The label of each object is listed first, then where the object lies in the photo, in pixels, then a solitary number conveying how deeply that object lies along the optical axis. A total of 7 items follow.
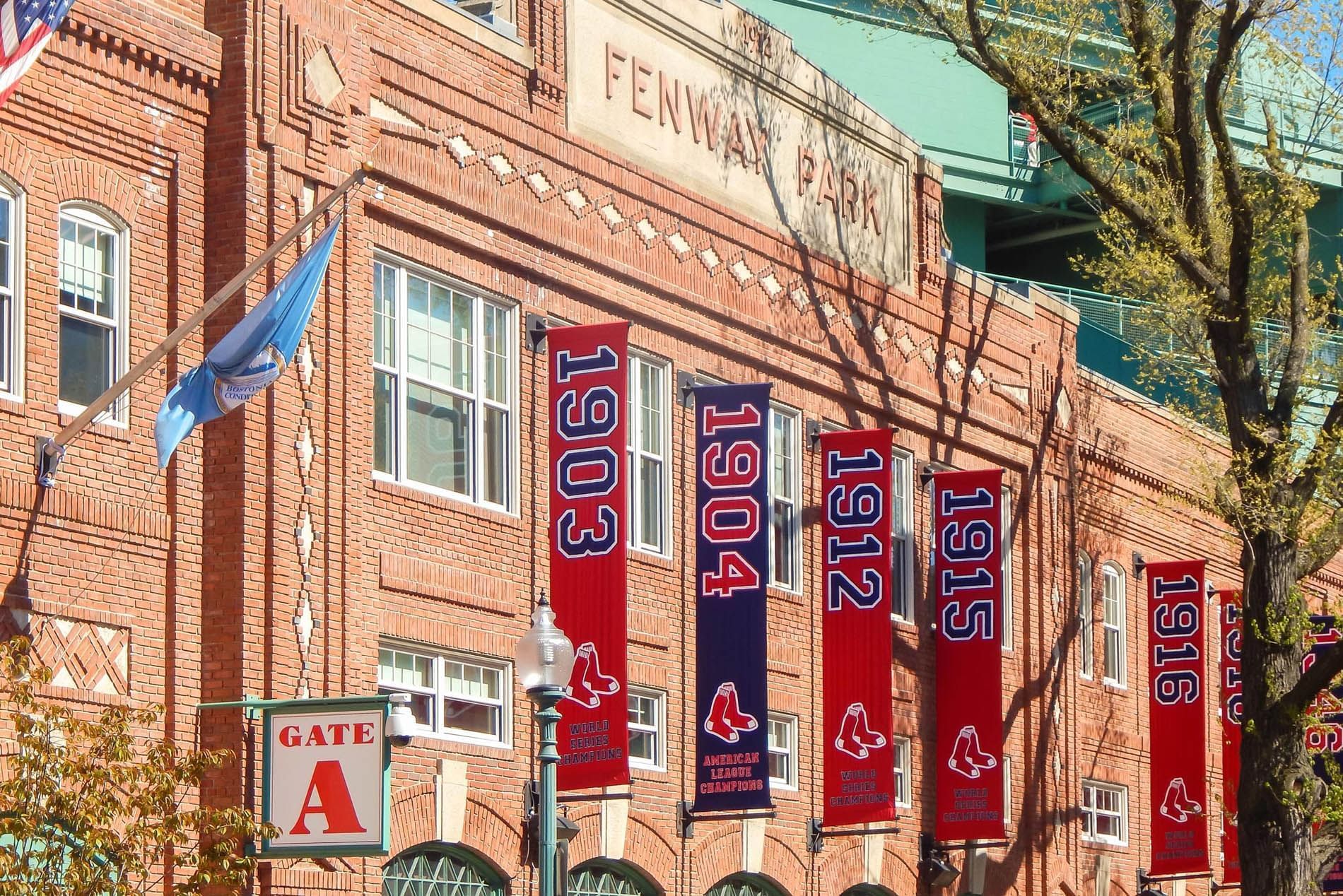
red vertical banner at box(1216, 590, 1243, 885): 34.88
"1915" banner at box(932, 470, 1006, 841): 28.34
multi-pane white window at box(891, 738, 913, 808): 28.36
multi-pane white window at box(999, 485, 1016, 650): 31.36
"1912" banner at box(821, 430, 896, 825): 25.38
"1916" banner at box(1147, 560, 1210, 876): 33.19
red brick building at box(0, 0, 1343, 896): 18.25
